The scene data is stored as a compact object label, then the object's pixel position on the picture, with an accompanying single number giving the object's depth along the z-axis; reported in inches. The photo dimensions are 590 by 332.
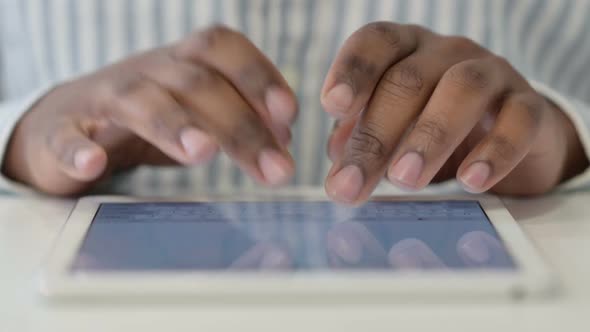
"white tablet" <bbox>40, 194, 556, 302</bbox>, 22.2
